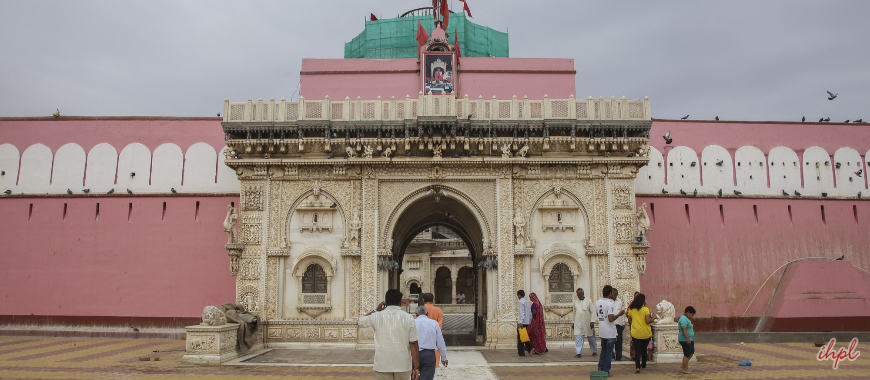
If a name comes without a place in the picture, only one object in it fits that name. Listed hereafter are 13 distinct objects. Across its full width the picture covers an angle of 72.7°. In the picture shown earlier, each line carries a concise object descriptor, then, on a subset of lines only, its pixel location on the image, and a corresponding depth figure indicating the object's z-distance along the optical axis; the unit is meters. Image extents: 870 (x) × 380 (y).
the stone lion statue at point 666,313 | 11.63
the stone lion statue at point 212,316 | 11.77
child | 9.38
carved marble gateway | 14.27
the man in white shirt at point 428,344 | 6.26
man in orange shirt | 8.30
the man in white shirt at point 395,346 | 5.79
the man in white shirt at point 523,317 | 12.51
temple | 14.36
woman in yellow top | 9.69
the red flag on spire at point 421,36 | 18.20
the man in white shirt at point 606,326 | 9.02
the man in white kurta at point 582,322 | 12.00
